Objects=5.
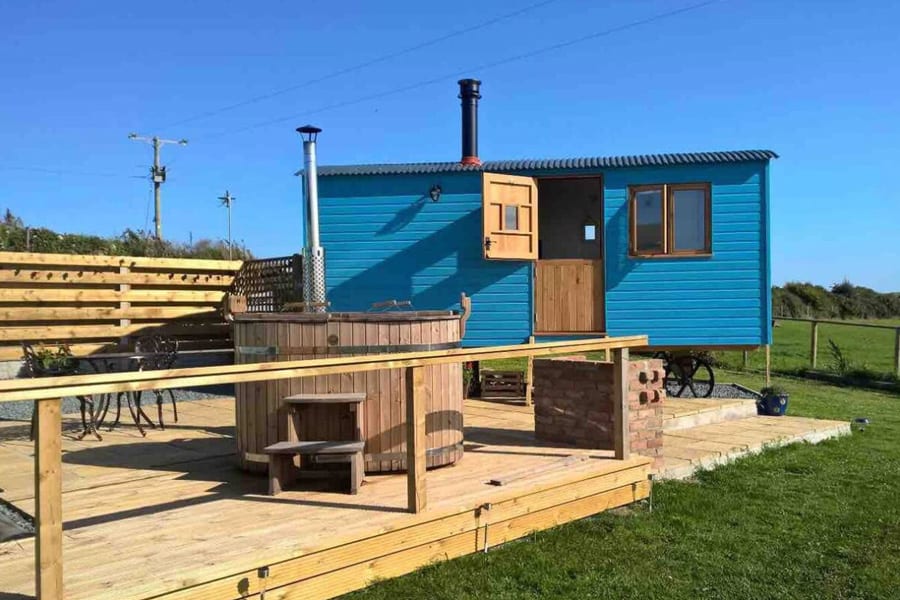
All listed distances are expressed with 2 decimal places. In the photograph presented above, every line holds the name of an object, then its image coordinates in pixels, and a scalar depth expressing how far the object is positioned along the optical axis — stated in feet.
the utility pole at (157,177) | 103.71
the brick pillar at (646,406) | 17.63
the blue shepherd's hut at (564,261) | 29.19
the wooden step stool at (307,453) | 13.56
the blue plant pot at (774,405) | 28.40
